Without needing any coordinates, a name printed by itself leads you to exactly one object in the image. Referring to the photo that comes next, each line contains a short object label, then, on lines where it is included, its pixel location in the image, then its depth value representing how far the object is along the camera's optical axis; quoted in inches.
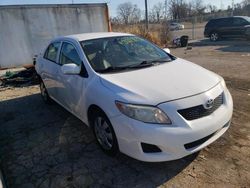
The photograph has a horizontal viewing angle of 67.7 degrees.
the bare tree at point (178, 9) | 1901.3
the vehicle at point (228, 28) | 507.1
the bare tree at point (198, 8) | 1935.2
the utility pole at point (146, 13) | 577.3
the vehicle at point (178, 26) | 1046.6
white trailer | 337.6
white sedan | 79.5
